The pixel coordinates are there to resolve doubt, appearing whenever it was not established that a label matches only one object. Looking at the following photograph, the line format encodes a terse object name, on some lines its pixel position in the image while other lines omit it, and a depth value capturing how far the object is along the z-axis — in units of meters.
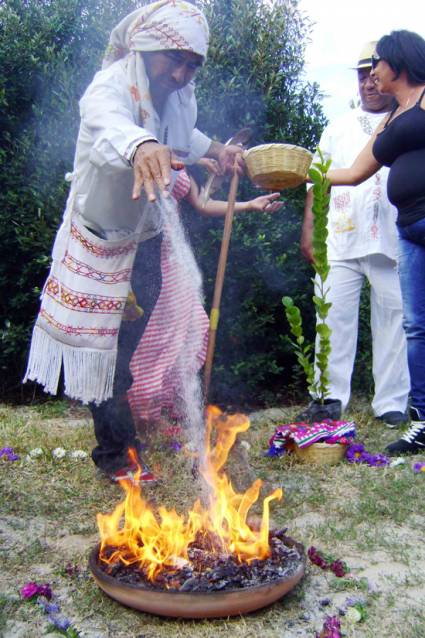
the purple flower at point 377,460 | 3.88
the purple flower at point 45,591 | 2.45
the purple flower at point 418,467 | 3.71
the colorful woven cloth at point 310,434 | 3.94
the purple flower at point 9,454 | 4.00
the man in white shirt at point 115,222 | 2.85
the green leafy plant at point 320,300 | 3.97
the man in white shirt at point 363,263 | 4.57
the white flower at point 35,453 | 4.06
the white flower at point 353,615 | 2.31
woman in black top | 3.80
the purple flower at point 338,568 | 2.61
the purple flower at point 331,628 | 2.17
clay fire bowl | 2.22
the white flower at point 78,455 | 4.06
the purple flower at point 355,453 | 3.97
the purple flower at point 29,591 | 2.43
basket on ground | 3.93
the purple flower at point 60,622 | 2.25
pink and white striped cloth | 3.48
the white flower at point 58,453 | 4.06
